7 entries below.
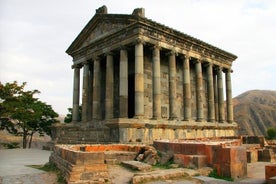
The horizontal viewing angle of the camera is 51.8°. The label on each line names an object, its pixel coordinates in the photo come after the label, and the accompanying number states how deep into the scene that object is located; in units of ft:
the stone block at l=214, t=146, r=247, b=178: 26.25
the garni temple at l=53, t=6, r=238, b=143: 65.41
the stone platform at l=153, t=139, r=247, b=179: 26.45
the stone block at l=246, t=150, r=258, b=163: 38.09
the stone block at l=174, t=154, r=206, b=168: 28.55
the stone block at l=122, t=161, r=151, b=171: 28.43
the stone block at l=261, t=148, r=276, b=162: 39.25
